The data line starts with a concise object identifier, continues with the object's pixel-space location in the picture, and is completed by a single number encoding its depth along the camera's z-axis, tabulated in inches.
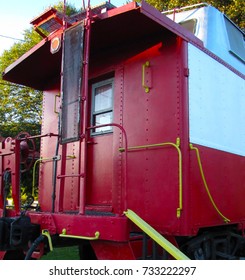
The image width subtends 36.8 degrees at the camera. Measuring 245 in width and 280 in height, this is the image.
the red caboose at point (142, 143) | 150.6
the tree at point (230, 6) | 519.5
